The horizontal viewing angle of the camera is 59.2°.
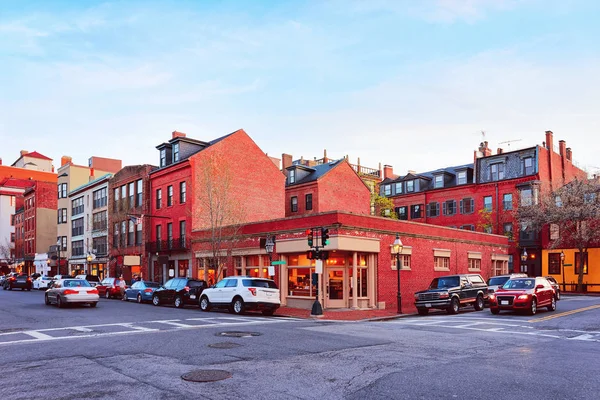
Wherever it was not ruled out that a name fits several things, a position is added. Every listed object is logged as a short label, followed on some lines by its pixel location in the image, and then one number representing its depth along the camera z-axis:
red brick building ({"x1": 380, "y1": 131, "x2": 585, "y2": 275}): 53.15
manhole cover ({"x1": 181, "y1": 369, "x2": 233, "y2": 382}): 8.88
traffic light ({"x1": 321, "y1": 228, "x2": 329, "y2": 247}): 23.59
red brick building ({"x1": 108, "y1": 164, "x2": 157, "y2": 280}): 45.72
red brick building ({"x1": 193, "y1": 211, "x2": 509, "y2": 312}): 27.48
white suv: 24.09
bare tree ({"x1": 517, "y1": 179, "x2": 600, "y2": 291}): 45.72
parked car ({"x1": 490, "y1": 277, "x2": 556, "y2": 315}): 23.22
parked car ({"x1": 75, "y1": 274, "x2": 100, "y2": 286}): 43.37
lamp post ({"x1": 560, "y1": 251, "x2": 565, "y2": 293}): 47.55
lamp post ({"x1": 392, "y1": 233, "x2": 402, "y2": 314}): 26.22
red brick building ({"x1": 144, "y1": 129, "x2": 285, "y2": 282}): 39.47
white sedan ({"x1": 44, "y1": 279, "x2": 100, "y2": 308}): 25.84
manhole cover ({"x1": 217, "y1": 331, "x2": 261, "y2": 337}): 15.03
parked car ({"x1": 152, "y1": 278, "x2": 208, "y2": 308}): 28.66
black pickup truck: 25.06
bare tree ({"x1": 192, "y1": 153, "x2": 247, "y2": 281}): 33.91
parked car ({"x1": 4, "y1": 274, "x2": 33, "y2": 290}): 48.06
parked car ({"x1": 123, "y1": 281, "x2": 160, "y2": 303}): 32.25
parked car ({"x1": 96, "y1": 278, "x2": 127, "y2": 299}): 37.16
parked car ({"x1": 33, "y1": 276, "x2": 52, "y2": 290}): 49.38
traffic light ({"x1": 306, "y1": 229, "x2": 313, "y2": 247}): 23.95
